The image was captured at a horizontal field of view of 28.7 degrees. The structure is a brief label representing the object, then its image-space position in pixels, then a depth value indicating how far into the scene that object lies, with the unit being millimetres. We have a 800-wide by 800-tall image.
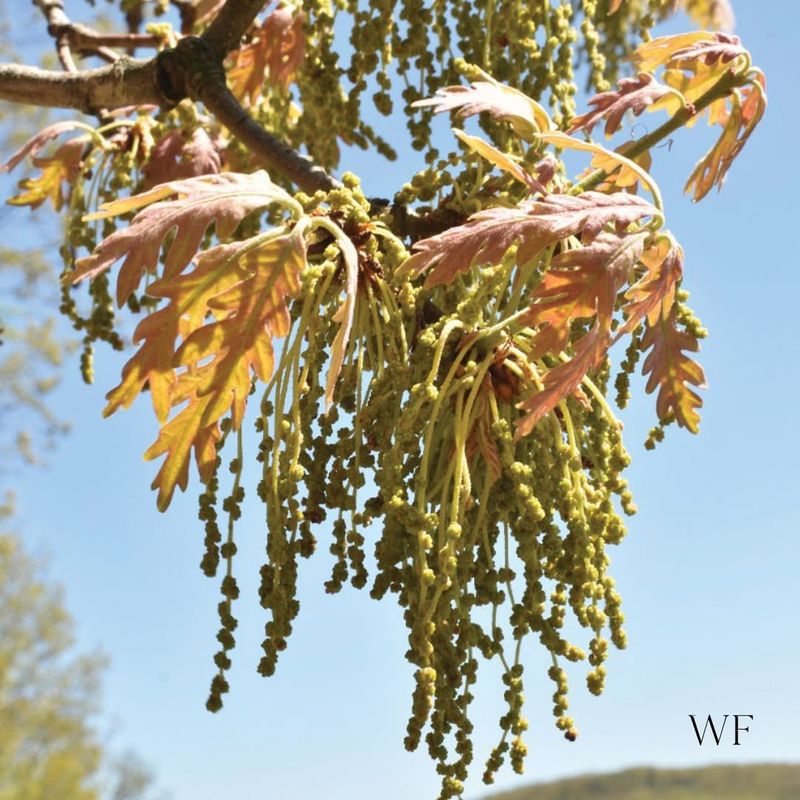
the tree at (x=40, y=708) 8594
